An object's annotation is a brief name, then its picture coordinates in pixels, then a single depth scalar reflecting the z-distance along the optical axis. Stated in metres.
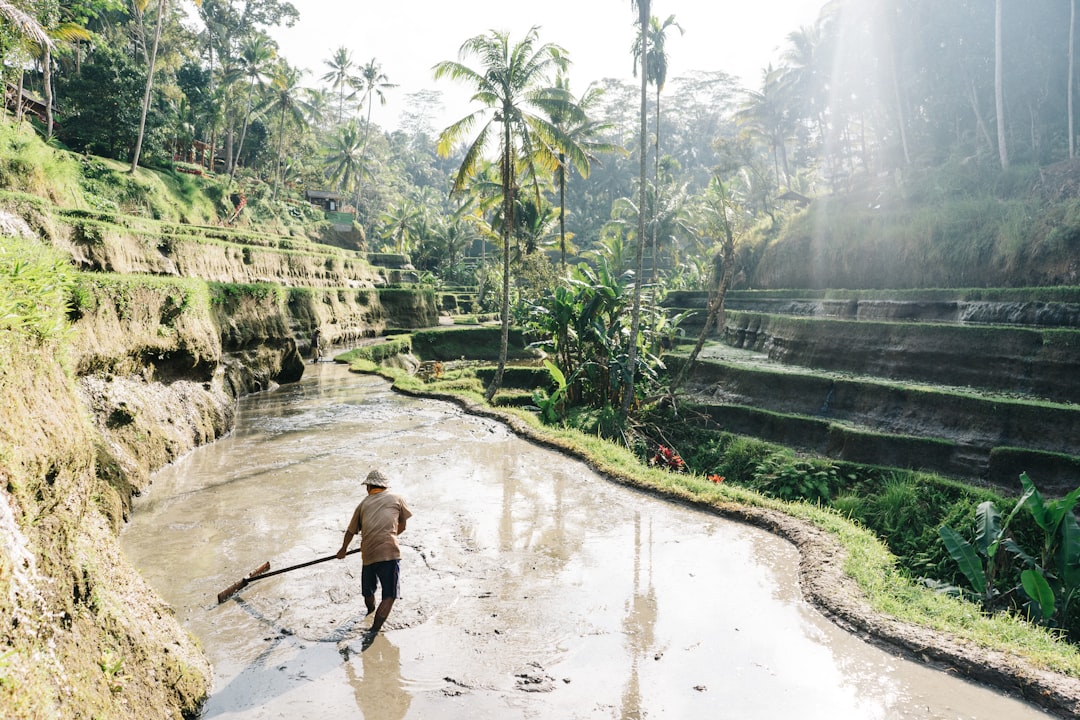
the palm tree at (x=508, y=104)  16.09
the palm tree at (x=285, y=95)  38.22
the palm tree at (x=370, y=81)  53.16
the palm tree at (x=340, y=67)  52.00
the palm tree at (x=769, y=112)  44.34
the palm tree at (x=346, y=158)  49.59
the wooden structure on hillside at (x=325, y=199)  48.75
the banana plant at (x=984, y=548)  7.71
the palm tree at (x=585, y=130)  25.94
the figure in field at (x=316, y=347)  22.66
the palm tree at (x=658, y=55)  18.34
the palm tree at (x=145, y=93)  26.44
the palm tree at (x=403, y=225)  51.69
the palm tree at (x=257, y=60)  36.81
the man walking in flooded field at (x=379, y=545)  5.20
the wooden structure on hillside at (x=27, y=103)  25.95
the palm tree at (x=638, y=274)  13.97
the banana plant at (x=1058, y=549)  7.47
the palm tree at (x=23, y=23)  11.55
